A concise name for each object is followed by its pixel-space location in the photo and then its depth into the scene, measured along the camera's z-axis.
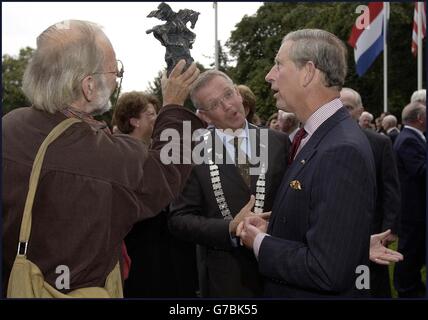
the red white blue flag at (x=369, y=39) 15.43
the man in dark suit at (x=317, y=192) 2.14
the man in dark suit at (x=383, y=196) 4.92
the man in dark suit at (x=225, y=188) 3.50
